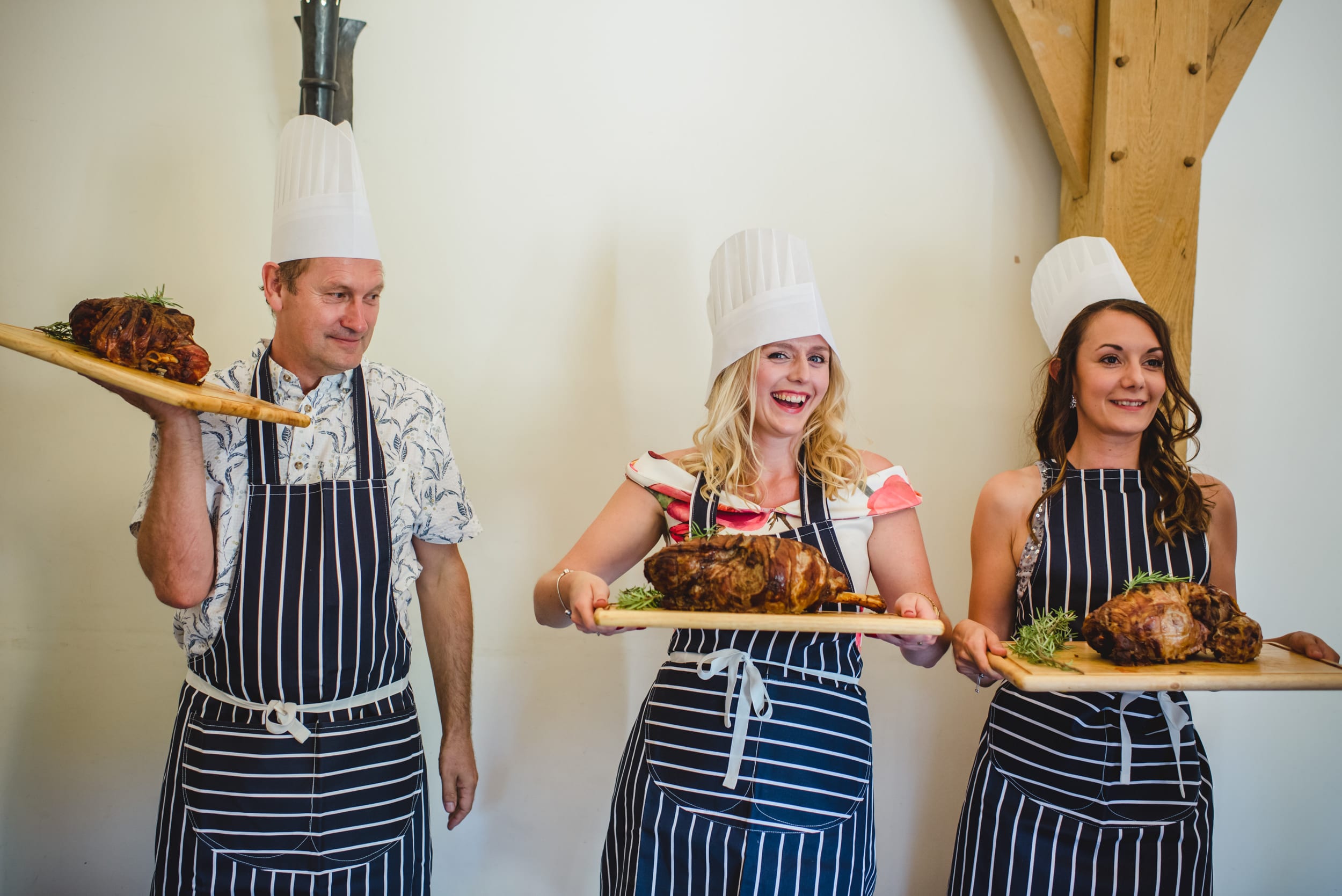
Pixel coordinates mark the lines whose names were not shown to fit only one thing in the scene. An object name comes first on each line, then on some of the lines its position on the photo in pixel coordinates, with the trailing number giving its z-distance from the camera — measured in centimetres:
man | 199
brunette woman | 200
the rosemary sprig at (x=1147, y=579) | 198
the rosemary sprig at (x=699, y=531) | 205
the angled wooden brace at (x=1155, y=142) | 271
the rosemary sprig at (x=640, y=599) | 201
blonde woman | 196
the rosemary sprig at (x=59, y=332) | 194
